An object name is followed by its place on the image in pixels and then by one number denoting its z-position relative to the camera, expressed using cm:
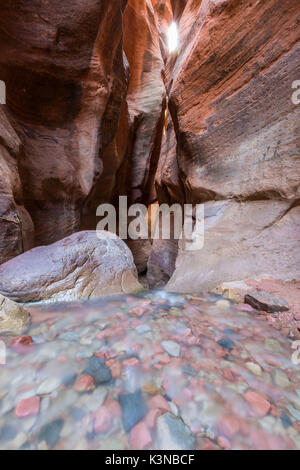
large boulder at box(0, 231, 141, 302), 192
